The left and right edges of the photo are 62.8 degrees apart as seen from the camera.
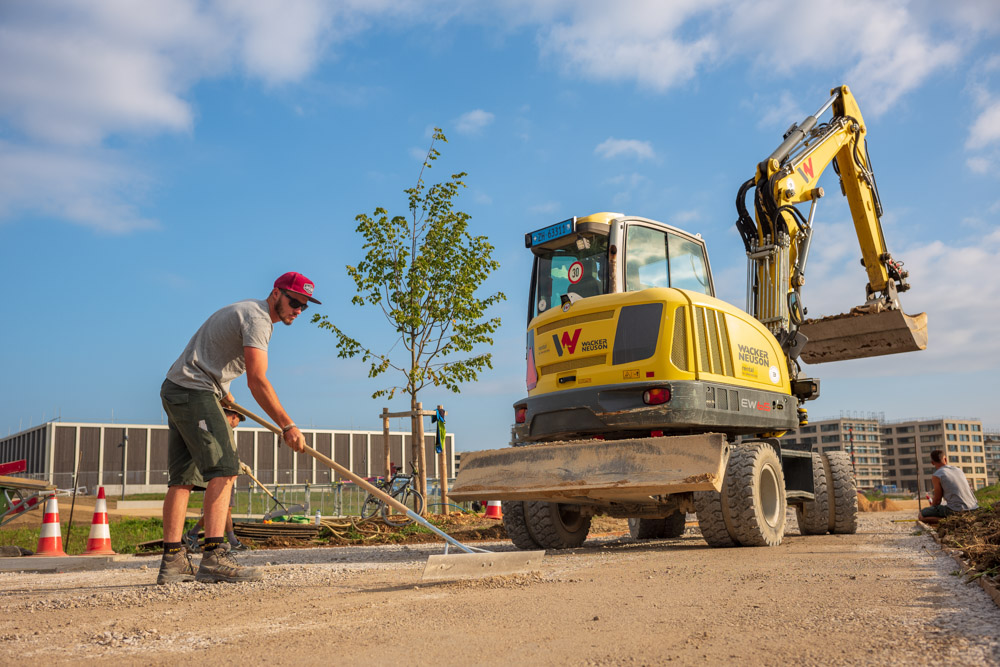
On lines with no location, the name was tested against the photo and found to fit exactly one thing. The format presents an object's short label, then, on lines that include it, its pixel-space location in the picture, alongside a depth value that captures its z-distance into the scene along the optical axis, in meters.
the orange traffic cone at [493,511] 14.66
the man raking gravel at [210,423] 5.18
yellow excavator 6.93
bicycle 13.67
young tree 14.28
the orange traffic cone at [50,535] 9.70
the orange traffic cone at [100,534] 9.66
